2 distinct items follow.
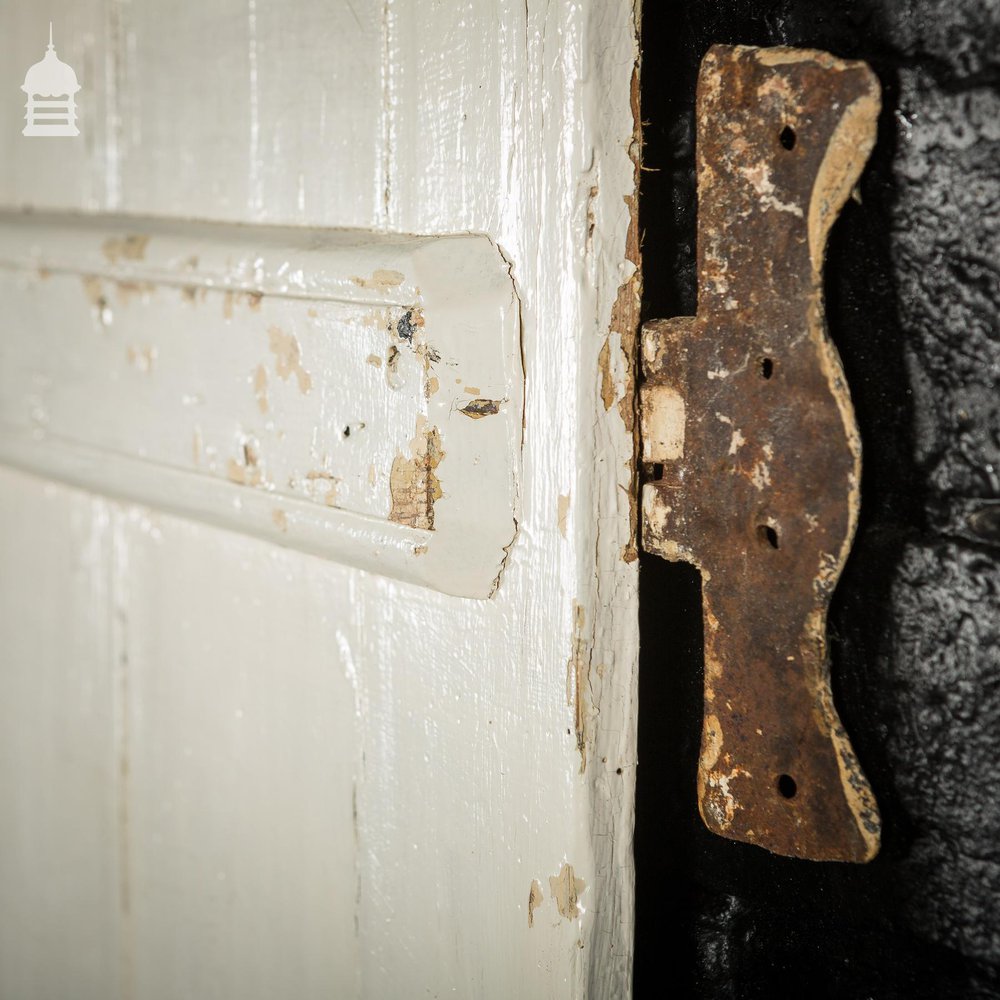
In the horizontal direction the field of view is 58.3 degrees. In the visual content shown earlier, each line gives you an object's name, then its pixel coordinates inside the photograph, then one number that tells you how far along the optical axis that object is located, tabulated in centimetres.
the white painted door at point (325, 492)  43
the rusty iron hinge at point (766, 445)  37
